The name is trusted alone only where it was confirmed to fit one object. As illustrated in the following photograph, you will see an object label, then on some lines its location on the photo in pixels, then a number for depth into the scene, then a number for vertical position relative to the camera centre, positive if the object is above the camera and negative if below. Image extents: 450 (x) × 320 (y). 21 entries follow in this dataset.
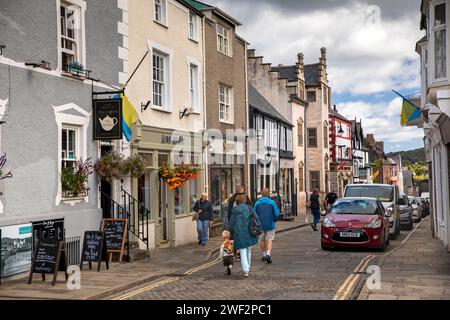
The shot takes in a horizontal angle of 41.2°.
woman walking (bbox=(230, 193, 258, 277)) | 12.62 -1.14
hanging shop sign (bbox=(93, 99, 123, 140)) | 14.74 +1.53
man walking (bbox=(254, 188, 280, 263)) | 14.84 -1.05
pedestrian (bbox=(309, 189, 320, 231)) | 27.16 -1.44
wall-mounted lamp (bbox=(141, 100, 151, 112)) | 17.70 +2.17
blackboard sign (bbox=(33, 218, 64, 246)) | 12.70 -1.04
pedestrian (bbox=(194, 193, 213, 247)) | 19.52 -1.26
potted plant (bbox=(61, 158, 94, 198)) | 13.92 +0.05
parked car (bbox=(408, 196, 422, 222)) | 34.43 -2.08
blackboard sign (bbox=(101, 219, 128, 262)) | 14.41 -1.30
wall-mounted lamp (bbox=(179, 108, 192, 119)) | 20.50 +2.29
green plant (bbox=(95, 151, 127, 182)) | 15.11 +0.34
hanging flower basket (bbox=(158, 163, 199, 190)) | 18.61 +0.12
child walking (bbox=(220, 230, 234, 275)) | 12.73 -1.60
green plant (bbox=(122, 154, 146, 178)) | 15.52 +0.36
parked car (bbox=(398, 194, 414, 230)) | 27.20 -1.94
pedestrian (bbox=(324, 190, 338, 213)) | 30.11 -1.21
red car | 17.09 -1.57
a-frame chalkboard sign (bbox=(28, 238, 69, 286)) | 11.44 -1.44
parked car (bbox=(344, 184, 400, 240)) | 21.77 -0.80
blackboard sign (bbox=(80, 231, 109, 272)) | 13.19 -1.45
